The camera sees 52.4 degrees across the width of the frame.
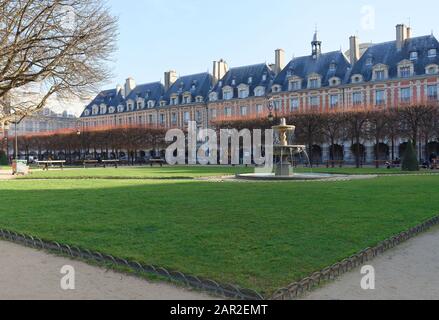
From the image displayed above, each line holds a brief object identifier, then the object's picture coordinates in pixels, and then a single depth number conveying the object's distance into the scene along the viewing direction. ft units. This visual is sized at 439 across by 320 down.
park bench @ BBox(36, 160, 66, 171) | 146.96
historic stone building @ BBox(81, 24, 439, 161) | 147.64
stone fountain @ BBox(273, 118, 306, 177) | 65.05
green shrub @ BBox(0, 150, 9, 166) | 163.70
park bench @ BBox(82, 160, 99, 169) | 135.11
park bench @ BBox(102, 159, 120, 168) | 134.82
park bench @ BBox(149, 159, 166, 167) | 145.64
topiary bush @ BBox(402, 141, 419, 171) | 88.22
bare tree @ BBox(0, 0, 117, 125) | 52.03
